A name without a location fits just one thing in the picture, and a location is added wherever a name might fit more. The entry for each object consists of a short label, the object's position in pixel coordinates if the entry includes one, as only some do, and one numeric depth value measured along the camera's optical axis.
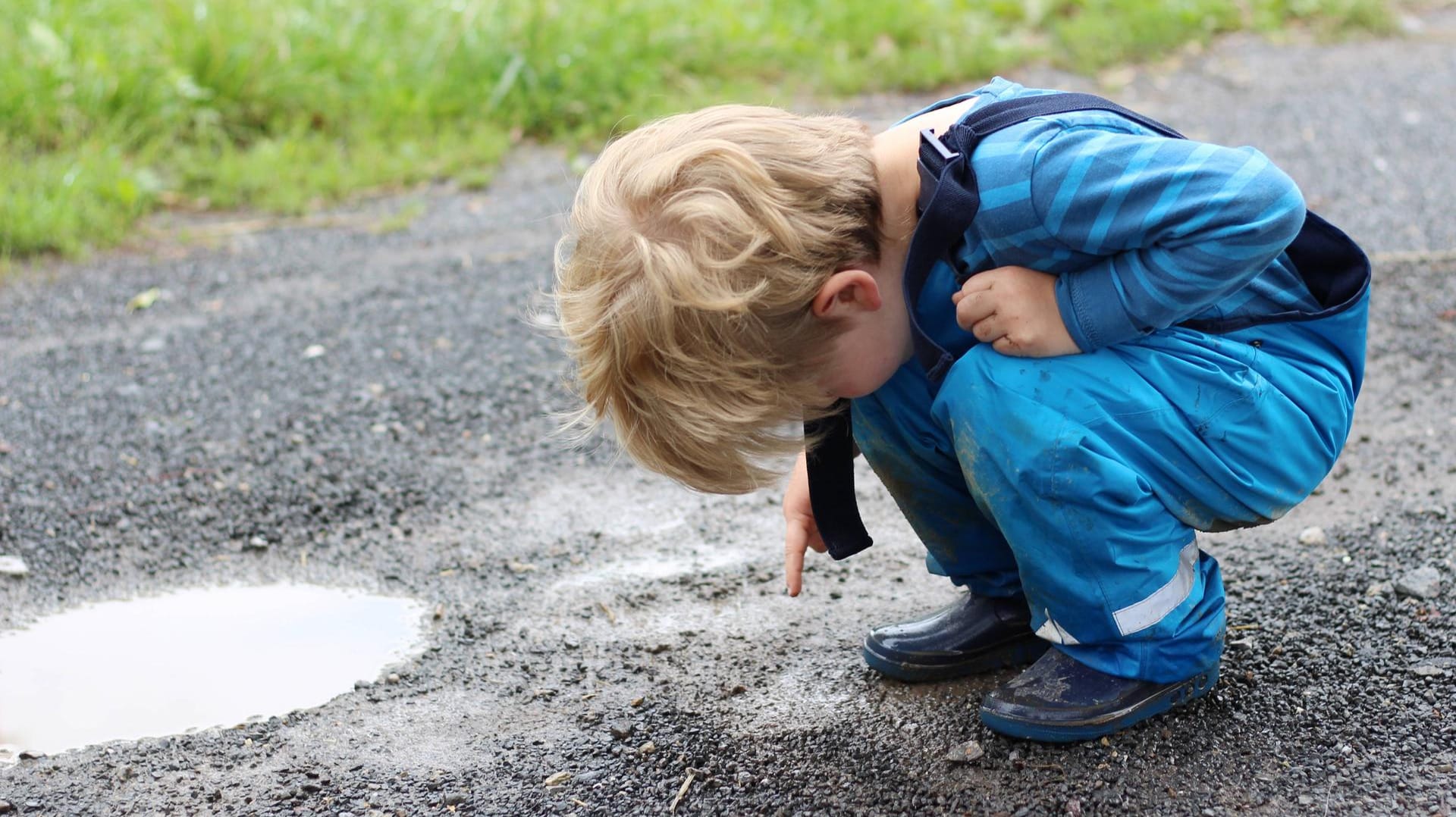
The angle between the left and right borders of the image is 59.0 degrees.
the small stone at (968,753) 1.77
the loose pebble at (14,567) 2.41
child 1.54
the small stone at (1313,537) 2.29
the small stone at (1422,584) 2.06
